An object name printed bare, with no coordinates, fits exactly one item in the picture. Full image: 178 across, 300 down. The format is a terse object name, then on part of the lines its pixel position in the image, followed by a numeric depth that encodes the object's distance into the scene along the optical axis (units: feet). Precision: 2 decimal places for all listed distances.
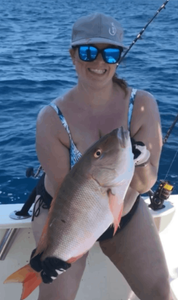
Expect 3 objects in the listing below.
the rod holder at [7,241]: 9.48
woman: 7.63
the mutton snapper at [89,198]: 5.76
